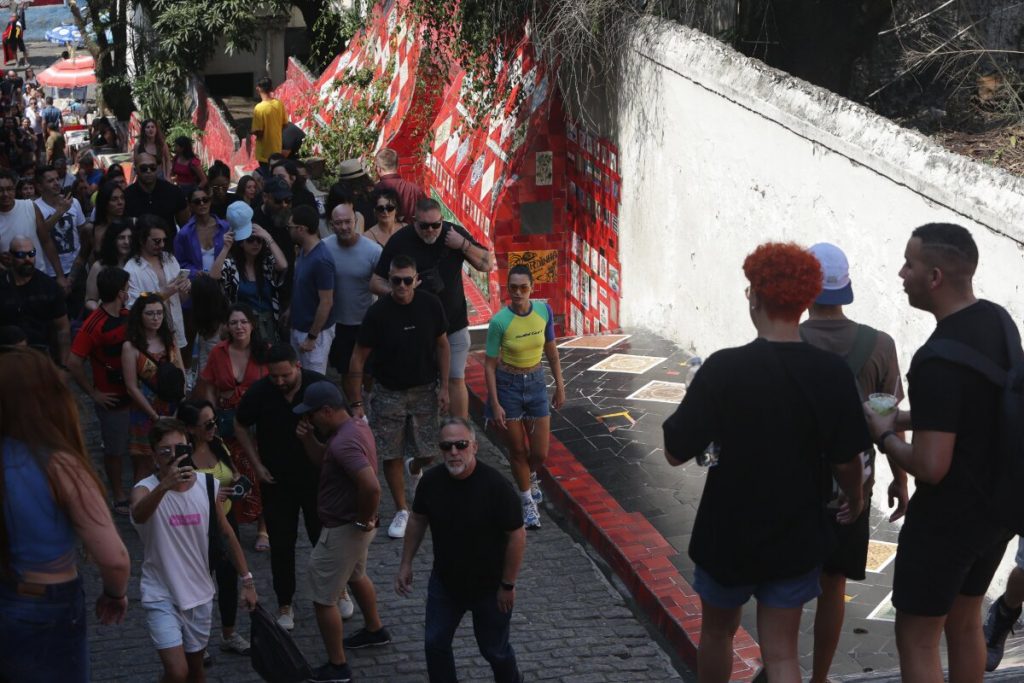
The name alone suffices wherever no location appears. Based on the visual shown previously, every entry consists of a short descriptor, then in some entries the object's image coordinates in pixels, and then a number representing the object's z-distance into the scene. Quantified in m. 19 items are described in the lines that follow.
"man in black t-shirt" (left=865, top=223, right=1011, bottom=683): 4.41
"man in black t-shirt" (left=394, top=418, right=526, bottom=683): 5.91
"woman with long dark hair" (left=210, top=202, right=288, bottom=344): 9.73
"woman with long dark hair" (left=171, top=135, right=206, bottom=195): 14.53
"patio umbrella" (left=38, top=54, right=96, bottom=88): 32.75
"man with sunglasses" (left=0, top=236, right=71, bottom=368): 9.26
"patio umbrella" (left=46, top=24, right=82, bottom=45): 39.09
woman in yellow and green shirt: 8.19
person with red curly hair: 4.34
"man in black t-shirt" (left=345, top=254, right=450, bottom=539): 8.06
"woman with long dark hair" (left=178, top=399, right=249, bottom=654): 6.84
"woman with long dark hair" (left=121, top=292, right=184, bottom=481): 8.23
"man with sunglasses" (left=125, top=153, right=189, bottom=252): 11.46
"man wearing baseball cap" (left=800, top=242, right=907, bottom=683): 5.00
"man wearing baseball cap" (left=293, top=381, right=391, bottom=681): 6.38
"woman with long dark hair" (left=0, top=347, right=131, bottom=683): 4.25
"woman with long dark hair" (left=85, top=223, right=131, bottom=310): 9.53
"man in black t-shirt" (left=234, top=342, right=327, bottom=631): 6.92
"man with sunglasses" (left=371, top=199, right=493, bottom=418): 8.88
